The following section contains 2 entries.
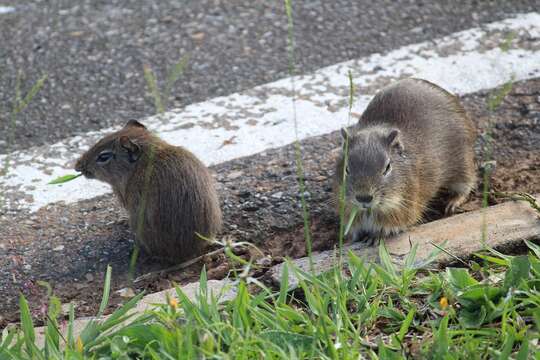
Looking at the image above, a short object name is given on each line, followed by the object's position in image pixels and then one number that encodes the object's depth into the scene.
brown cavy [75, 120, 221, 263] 8.08
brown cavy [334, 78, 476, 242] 8.18
